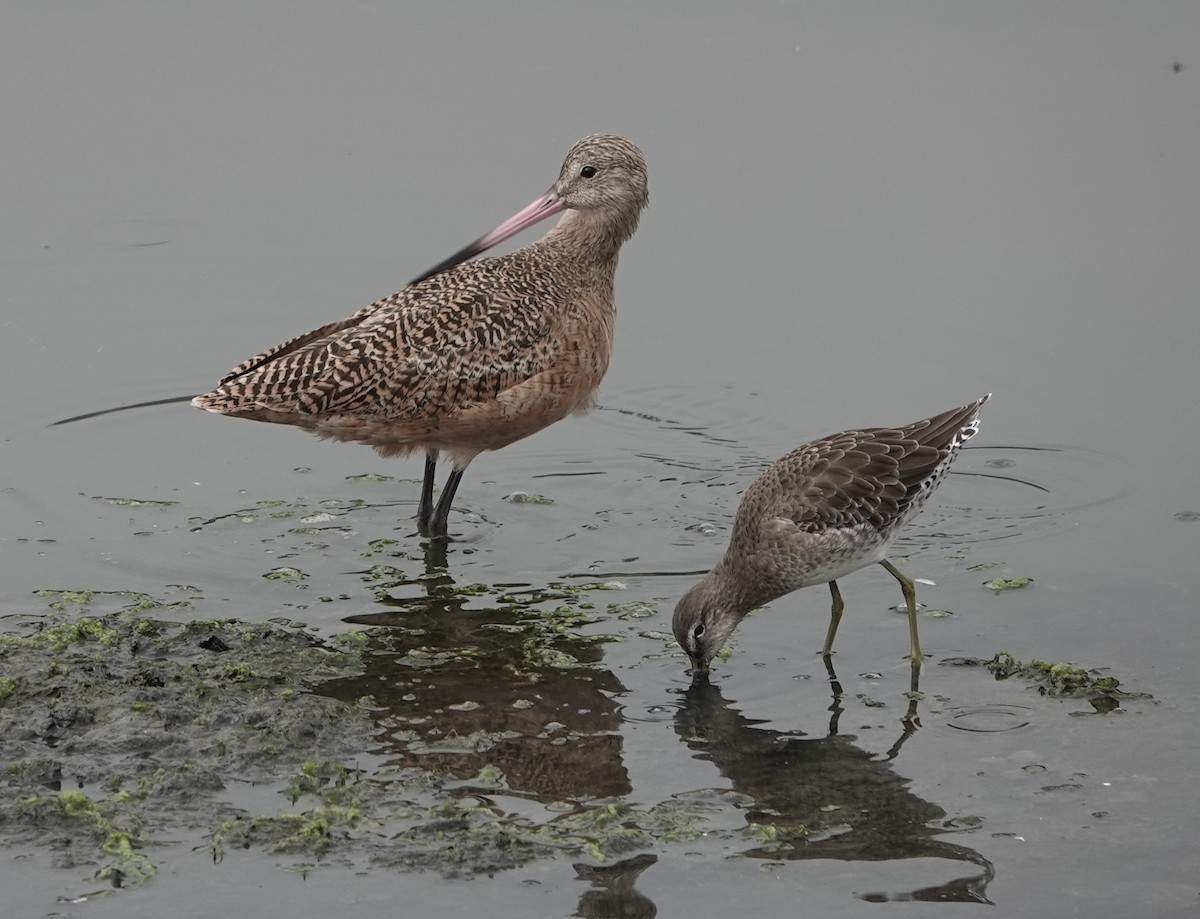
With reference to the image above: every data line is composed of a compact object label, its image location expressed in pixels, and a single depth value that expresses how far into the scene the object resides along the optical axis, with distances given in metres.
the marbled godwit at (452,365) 13.27
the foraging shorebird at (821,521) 11.45
